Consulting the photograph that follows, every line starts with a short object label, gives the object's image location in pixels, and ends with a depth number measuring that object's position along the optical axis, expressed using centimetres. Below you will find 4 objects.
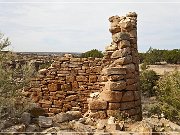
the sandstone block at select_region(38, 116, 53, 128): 520
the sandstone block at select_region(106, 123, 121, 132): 538
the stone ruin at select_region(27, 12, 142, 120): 633
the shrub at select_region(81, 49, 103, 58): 1850
